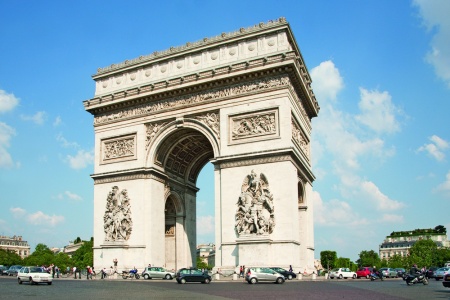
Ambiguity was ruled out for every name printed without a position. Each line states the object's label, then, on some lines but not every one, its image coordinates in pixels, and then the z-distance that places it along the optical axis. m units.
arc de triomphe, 30.61
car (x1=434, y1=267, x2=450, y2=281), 38.85
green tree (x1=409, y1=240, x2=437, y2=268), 101.31
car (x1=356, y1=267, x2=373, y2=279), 44.47
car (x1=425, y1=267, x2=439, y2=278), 46.12
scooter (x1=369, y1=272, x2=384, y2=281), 38.99
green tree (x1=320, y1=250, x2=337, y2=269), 99.44
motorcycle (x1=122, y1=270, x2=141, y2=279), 33.28
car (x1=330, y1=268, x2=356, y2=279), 41.44
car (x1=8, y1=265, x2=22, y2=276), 53.66
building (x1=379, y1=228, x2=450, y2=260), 149.12
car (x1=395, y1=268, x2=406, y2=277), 49.12
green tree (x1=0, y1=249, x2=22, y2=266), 111.88
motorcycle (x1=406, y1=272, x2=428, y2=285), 28.30
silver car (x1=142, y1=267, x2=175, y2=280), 32.78
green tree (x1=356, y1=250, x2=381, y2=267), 133.50
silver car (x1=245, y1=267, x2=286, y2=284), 26.95
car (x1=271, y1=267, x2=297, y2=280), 28.32
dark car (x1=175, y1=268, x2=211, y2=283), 29.12
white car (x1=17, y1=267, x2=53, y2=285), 27.81
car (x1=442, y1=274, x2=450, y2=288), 22.96
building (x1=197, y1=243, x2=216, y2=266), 147.89
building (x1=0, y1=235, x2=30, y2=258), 161.62
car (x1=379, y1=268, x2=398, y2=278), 47.50
